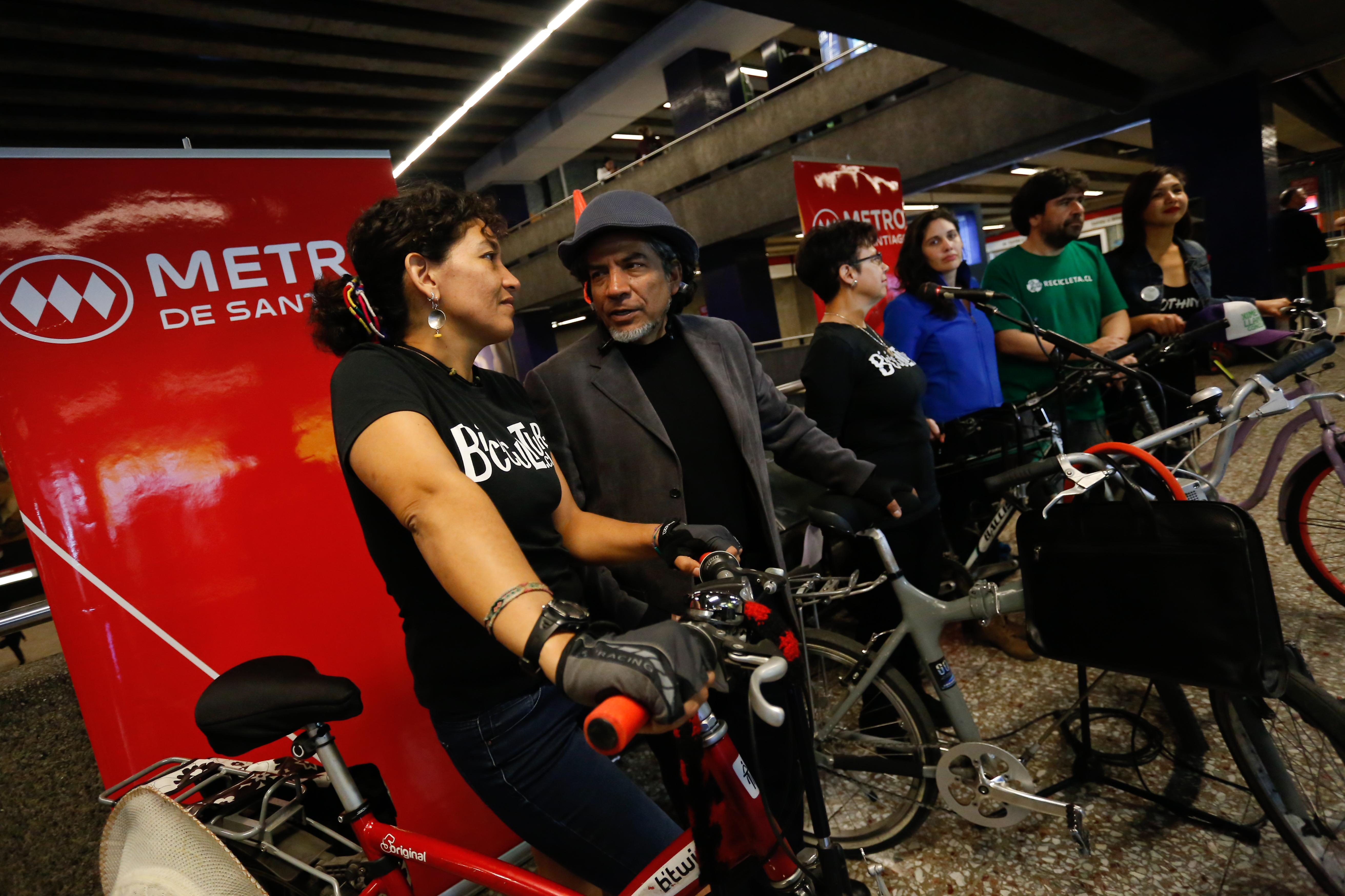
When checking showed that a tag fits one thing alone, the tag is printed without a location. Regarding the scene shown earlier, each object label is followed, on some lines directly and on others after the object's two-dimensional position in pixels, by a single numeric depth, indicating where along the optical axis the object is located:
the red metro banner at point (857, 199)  4.39
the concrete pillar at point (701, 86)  10.52
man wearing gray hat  1.59
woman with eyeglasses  2.31
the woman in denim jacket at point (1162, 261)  3.23
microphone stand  1.94
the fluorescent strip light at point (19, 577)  1.80
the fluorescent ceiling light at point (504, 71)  7.69
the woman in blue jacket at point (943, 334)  2.70
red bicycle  1.05
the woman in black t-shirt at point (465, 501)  0.96
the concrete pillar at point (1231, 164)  6.52
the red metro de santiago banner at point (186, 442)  1.60
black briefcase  1.23
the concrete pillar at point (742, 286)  11.63
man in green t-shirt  2.86
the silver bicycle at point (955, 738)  1.43
